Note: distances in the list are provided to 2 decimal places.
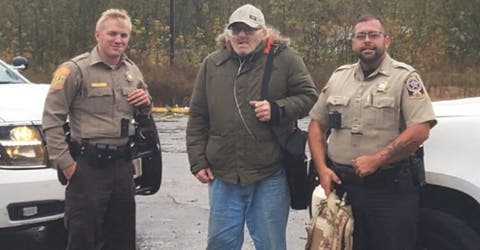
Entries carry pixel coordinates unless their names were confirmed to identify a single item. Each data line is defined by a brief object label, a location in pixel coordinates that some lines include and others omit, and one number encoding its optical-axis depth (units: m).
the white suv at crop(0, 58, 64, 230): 4.61
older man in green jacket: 3.96
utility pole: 22.33
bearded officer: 3.49
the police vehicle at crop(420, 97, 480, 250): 3.54
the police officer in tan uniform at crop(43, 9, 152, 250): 4.05
